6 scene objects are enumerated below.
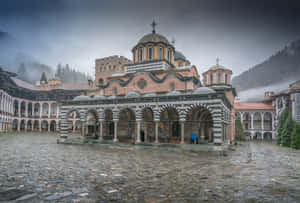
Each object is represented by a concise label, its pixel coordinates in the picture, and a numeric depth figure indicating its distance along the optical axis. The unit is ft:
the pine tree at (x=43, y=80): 216.86
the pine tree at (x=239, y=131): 131.64
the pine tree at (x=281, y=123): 100.02
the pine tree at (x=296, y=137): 79.92
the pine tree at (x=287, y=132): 86.48
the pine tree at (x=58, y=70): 348.67
